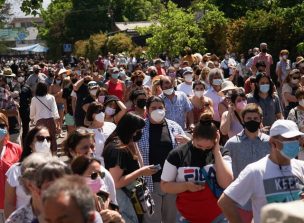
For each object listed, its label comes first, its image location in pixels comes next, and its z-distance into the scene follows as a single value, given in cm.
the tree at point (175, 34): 2781
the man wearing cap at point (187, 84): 1387
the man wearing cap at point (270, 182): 520
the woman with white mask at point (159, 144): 777
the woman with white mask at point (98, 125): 848
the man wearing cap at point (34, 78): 1994
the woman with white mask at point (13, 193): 582
